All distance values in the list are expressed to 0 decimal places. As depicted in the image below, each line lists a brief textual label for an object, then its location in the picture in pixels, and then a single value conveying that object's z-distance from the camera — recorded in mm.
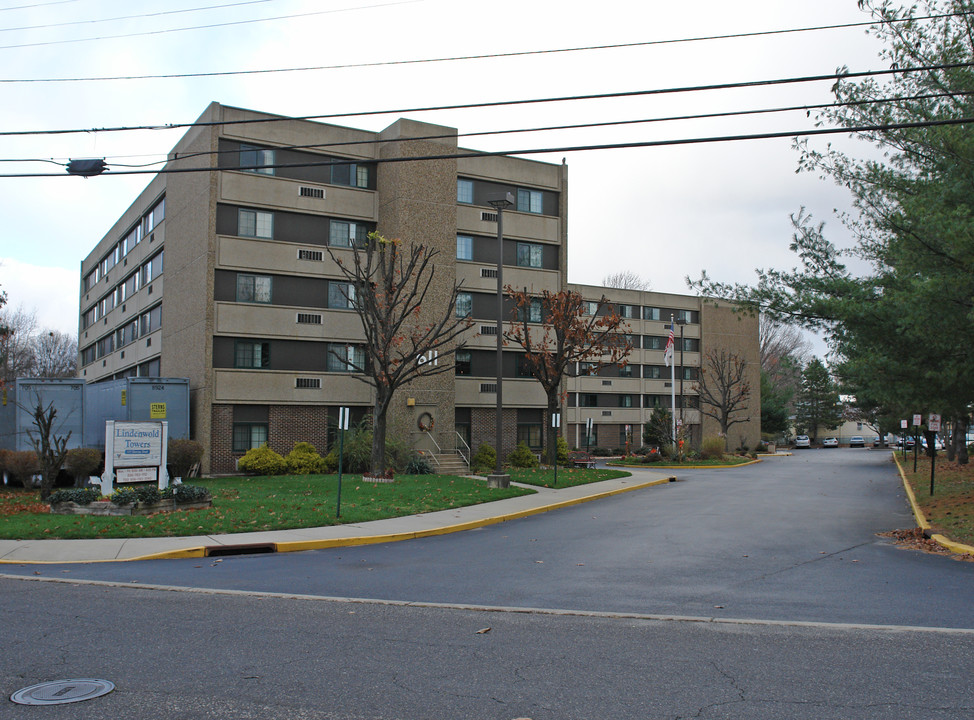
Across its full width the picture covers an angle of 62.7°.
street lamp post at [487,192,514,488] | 24734
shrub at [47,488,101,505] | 17219
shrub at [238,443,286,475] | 31141
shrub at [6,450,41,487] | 25859
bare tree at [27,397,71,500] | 21141
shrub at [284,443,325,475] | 31734
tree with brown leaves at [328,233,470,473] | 27375
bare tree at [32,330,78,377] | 80000
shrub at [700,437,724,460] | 48431
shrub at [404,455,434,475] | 31156
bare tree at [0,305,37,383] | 60178
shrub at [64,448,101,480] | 26688
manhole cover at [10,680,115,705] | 5770
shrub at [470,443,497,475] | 34969
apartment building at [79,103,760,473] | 32969
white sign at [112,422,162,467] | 17781
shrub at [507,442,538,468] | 35719
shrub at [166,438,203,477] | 29422
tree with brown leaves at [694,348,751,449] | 57066
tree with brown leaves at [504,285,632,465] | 33156
